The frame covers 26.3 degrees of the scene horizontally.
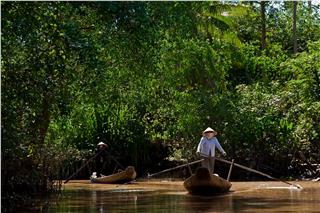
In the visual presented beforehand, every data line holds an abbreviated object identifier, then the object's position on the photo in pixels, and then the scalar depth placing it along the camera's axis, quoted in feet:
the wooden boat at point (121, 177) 68.80
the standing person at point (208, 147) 55.14
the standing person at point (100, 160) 78.71
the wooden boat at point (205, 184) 48.96
